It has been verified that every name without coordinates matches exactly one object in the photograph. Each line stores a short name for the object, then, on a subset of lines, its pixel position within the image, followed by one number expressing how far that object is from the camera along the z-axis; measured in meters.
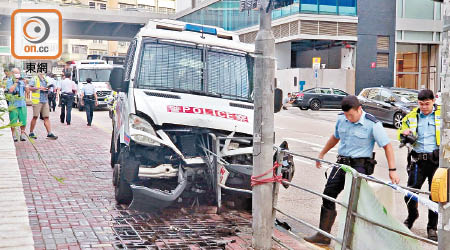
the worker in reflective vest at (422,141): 6.93
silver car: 21.62
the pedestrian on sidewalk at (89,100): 19.38
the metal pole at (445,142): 3.37
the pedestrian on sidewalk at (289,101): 33.47
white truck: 30.05
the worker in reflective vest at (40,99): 13.97
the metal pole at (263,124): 5.79
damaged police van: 7.48
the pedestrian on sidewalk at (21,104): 12.67
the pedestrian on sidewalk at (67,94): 19.55
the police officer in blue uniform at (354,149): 6.21
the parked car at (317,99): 33.12
